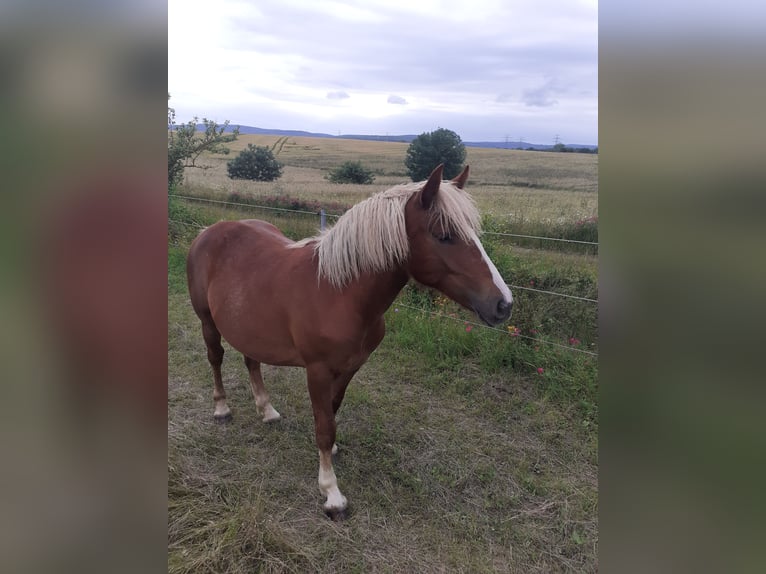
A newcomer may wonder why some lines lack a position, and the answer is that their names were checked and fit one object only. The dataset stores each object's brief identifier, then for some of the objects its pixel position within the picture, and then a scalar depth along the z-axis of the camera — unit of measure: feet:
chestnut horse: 7.13
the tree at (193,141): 28.31
